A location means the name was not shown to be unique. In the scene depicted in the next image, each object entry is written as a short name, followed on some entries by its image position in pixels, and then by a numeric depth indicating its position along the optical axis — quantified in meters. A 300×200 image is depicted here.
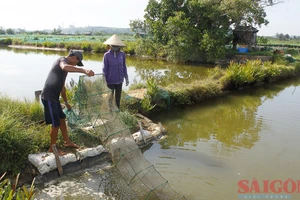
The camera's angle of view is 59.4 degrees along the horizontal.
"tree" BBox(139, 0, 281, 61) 16.38
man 3.48
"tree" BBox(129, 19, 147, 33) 19.12
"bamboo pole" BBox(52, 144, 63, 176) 3.72
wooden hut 18.36
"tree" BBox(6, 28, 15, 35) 61.19
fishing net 3.22
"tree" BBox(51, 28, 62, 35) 64.62
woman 4.74
